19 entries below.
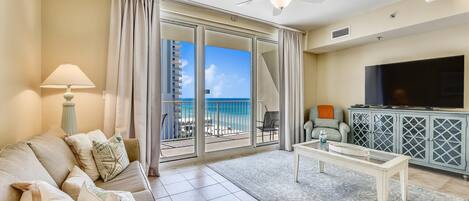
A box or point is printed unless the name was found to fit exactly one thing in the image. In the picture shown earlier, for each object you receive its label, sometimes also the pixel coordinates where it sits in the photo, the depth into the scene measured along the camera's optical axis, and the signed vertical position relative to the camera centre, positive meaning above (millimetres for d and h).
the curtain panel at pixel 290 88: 4305 +202
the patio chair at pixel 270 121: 4586 -492
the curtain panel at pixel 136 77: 2730 +276
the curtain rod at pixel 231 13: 3240 +1408
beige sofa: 982 -382
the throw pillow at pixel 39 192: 863 -380
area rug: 2311 -1026
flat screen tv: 3014 +226
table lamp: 2100 +143
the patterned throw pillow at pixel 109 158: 1792 -510
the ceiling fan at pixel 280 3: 2236 +973
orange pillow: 4348 -277
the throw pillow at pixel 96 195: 930 -424
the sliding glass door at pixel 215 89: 3576 +174
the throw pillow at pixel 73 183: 1204 -497
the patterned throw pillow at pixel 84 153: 1752 -447
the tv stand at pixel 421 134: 2842 -534
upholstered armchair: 3857 -486
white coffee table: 1928 -624
